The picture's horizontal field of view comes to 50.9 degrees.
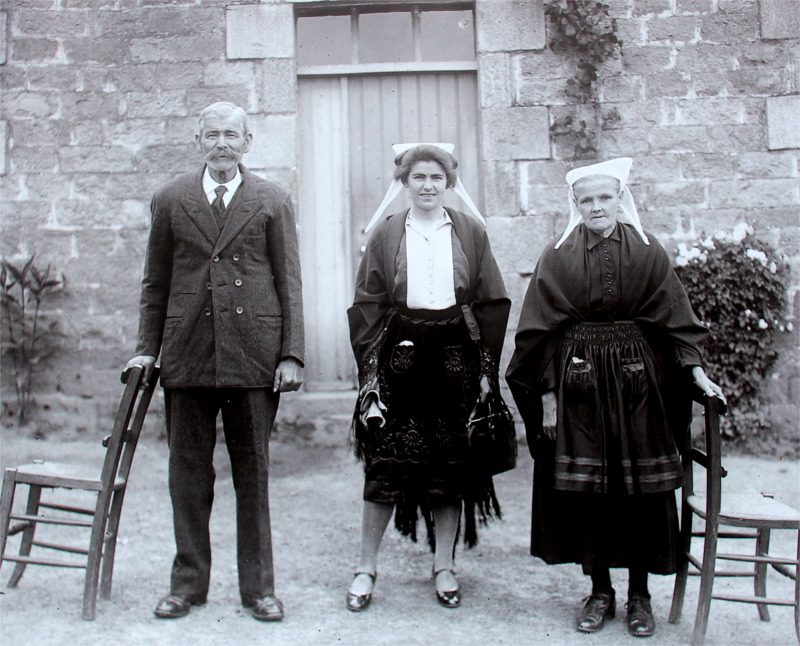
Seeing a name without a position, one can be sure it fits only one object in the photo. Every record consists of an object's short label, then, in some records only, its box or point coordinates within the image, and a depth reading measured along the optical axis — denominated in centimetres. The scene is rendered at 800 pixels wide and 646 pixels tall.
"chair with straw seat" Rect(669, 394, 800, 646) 303
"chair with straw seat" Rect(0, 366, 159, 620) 326
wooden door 559
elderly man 323
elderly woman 312
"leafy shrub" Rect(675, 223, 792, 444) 521
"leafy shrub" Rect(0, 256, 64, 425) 541
